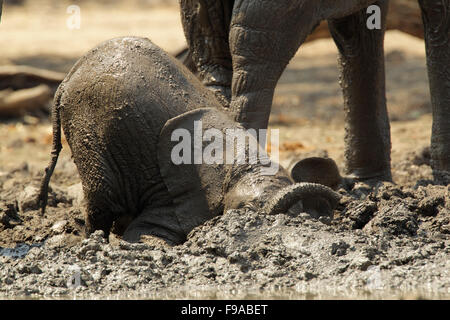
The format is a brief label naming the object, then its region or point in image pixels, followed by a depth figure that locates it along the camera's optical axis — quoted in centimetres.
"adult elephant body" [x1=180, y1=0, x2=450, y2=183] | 861
